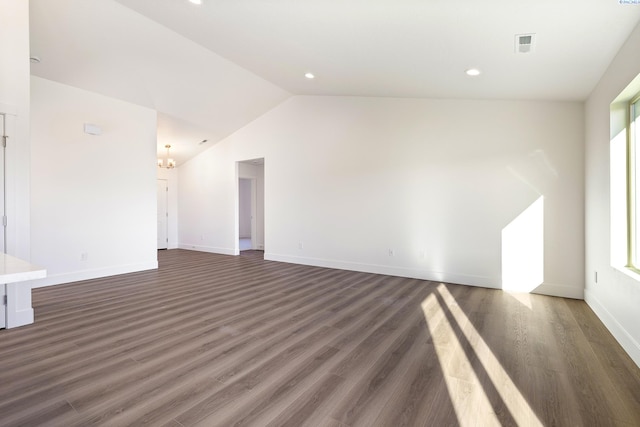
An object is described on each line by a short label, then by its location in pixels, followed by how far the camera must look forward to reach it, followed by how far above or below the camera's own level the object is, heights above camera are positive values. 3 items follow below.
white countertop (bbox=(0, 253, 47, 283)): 1.29 -0.26
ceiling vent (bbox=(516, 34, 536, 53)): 2.69 +1.51
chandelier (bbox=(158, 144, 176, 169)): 7.32 +1.19
